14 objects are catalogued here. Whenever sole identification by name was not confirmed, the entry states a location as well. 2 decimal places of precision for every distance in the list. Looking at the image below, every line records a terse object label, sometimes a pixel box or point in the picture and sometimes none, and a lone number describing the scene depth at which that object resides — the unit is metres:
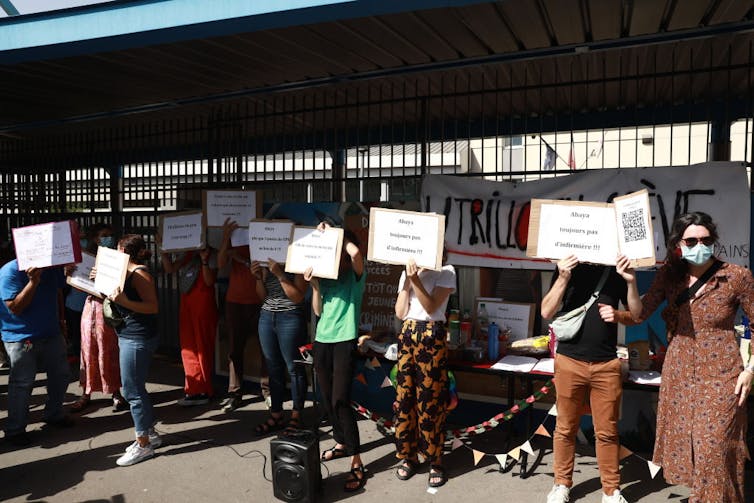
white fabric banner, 4.77
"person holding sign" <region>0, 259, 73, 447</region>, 5.13
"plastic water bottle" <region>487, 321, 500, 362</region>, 5.12
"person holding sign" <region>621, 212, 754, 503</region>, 3.39
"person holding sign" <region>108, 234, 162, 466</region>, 4.81
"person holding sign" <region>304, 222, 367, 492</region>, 4.49
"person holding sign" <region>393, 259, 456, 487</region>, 4.28
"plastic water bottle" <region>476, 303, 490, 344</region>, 5.46
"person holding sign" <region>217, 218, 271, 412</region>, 6.25
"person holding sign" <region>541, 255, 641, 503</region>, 3.79
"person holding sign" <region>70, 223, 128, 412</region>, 6.04
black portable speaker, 4.08
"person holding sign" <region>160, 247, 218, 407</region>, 6.39
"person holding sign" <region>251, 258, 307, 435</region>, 5.21
